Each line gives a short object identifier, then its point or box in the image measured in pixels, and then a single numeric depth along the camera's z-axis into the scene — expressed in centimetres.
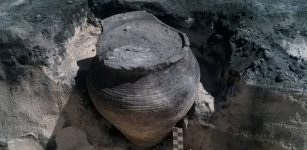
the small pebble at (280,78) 188
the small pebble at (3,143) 223
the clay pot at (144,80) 183
